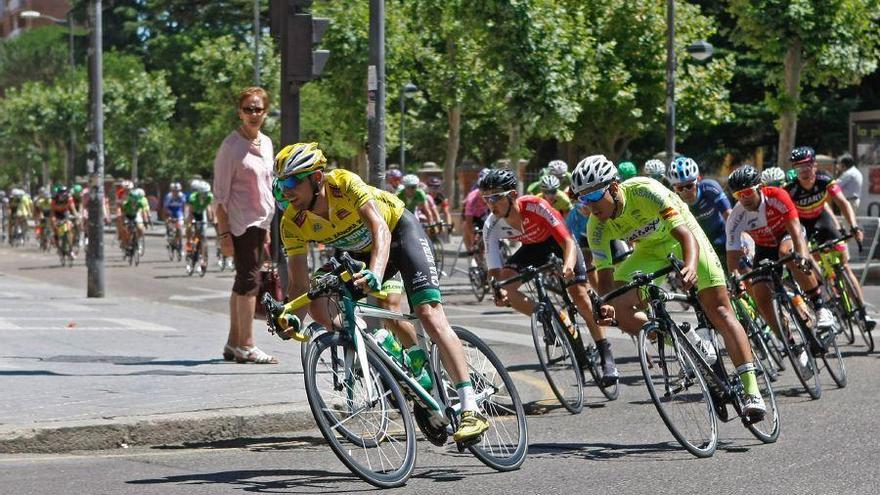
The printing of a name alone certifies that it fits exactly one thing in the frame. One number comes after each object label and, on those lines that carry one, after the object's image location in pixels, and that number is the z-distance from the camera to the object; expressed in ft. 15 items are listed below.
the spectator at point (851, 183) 63.67
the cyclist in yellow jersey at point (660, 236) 26.58
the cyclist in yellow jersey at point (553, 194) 49.42
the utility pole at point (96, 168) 64.59
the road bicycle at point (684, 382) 25.44
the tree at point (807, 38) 96.12
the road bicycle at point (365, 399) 21.93
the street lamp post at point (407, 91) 134.10
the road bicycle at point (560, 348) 31.48
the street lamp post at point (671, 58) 96.32
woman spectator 35.32
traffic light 35.01
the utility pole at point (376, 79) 37.70
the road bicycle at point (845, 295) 41.83
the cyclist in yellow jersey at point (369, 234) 23.17
